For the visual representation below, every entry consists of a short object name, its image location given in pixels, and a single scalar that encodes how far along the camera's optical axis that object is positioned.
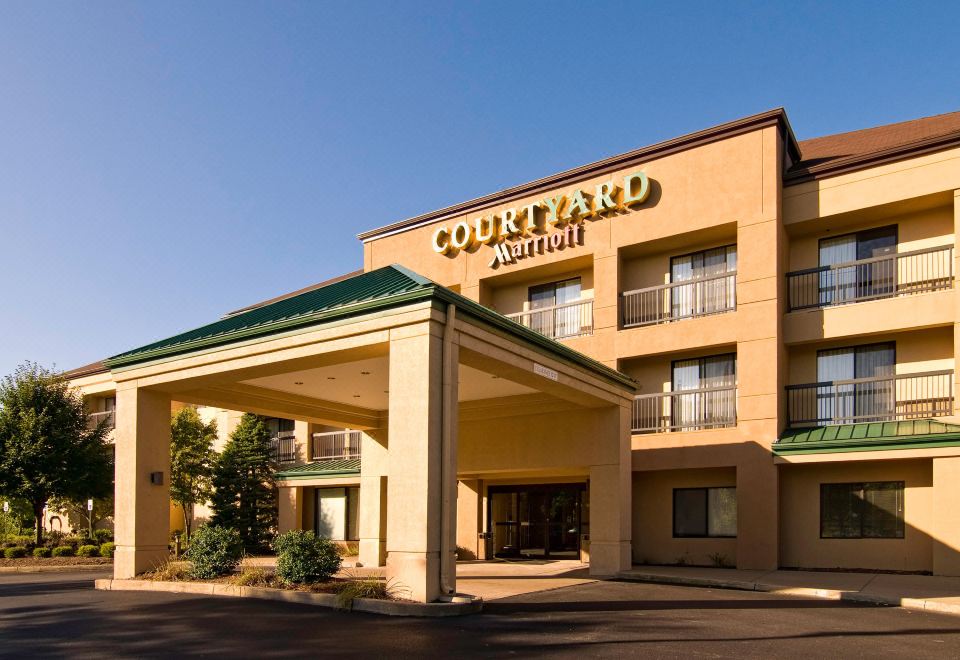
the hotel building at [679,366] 18.56
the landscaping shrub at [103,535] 35.25
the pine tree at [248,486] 32.56
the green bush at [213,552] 16.95
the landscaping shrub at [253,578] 15.82
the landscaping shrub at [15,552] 28.91
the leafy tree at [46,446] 31.06
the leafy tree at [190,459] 33.94
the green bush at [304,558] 15.34
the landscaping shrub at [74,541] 32.92
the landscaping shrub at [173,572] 17.33
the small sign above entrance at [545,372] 17.23
